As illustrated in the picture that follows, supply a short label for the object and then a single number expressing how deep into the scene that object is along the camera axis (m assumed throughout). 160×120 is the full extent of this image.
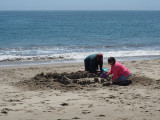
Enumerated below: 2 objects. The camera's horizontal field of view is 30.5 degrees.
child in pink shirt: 8.79
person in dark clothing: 9.91
